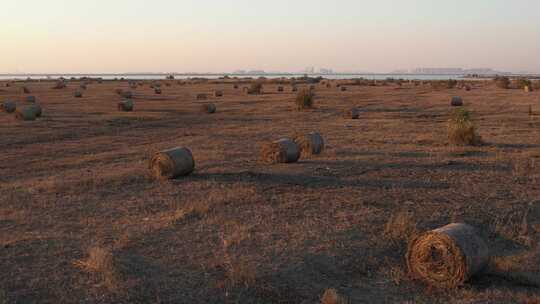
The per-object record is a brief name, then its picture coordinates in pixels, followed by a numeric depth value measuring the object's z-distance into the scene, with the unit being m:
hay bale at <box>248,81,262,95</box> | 52.12
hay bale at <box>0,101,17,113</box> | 28.67
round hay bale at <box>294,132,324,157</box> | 15.77
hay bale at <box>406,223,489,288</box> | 6.61
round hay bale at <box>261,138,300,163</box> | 14.35
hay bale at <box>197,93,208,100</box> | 44.38
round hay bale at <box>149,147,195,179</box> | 12.51
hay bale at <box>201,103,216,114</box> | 31.45
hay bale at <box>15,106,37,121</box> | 25.25
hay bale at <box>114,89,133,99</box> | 44.22
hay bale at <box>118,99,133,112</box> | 31.55
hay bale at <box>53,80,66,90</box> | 62.00
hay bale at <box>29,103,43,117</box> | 25.90
